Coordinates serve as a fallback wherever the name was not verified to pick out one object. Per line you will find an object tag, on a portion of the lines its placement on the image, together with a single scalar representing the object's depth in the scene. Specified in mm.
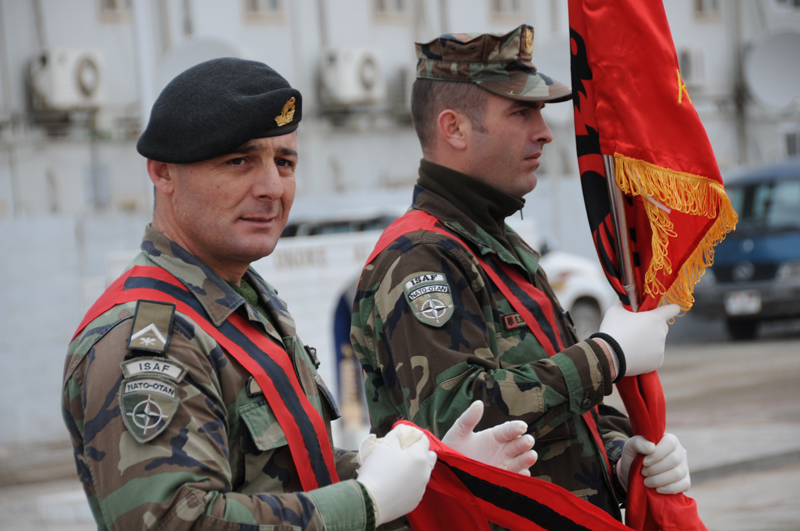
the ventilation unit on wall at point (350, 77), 34094
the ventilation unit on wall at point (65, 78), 30109
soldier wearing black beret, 3174
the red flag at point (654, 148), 4902
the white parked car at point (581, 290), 25937
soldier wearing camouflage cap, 4570
